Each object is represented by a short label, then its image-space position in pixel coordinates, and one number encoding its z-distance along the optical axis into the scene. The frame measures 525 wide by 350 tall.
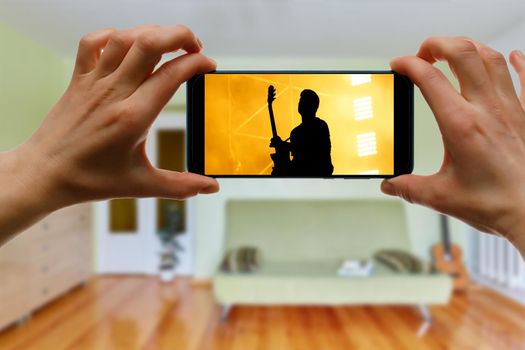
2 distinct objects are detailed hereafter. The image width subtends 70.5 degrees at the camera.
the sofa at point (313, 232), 3.30
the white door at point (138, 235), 4.15
